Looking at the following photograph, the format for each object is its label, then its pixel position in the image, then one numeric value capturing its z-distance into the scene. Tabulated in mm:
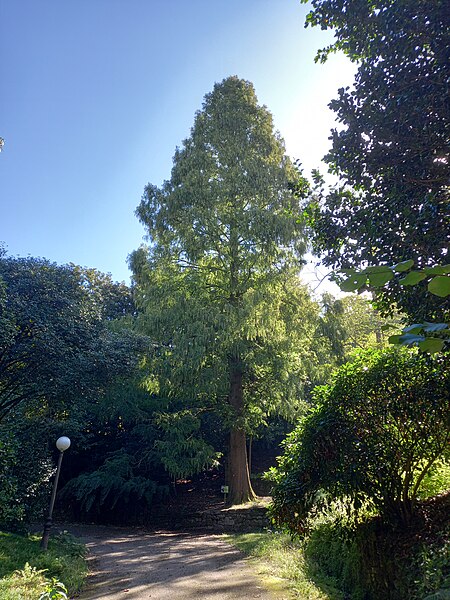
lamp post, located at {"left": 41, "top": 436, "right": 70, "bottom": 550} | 7672
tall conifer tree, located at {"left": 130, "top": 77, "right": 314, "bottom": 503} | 11047
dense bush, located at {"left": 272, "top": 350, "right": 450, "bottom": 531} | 4395
